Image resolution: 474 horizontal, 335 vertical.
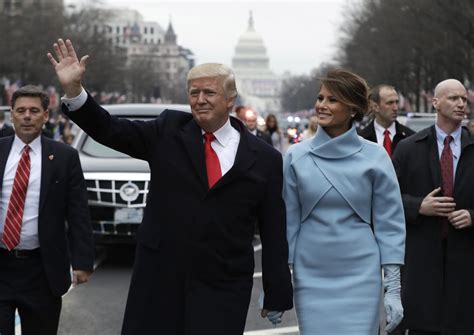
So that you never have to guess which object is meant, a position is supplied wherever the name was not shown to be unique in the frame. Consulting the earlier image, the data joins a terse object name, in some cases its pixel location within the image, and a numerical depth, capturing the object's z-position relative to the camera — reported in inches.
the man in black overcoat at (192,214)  194.4
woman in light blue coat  206.5
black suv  502.0
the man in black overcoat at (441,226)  255.8
